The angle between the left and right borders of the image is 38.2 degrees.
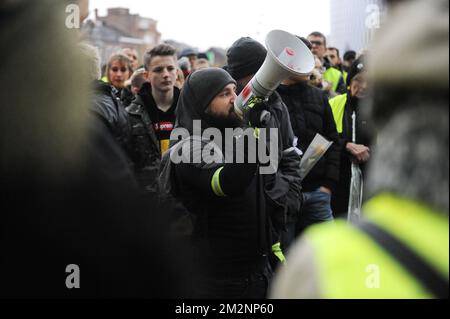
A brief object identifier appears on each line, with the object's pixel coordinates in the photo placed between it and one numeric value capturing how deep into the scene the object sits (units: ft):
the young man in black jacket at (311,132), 17.06
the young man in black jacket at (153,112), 15.40
